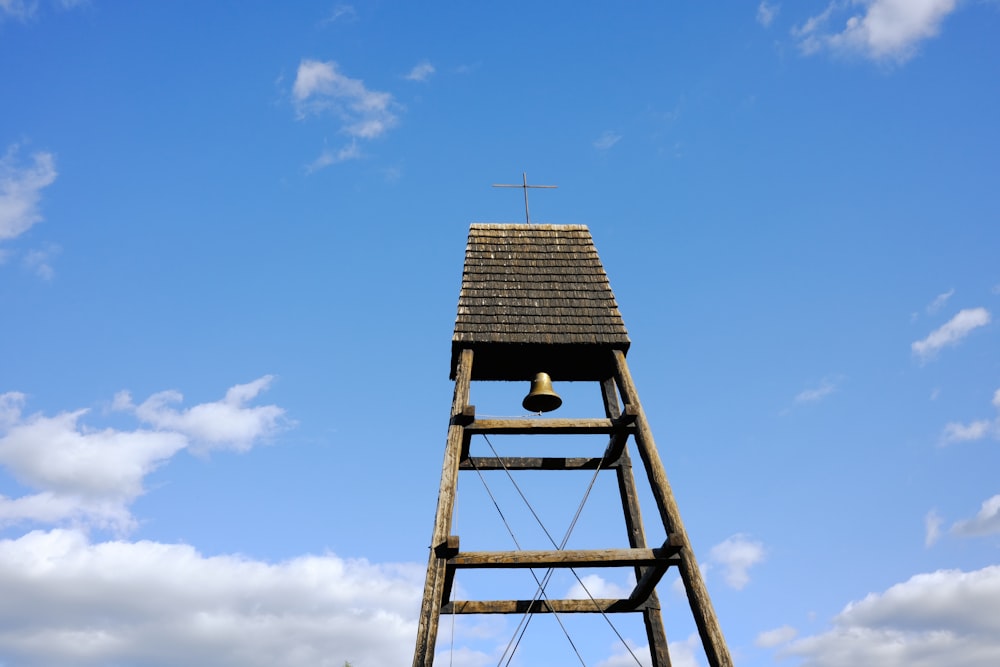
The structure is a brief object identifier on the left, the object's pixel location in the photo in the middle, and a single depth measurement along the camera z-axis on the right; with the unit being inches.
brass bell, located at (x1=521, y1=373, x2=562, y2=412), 387.9
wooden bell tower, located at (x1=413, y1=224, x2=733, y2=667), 328.5
